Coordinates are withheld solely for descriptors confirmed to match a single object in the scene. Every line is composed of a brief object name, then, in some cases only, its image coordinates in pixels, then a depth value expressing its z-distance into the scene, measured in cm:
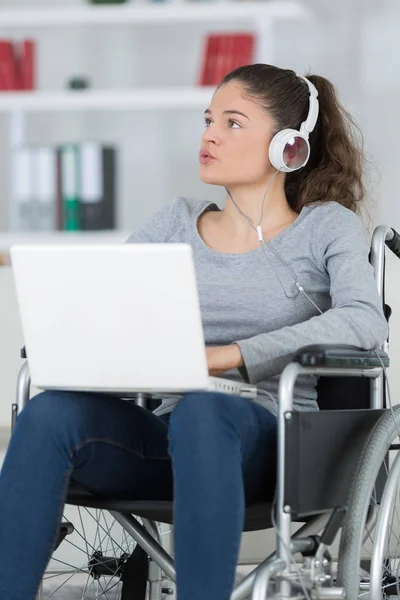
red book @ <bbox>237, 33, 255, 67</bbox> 693
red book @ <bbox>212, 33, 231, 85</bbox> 699
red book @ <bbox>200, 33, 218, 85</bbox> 704
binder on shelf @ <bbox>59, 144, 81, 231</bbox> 694
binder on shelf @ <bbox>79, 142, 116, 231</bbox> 694
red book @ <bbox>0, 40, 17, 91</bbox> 716
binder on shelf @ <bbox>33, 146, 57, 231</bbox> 695
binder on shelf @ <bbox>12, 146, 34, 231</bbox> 701
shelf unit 683
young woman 247
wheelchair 252
